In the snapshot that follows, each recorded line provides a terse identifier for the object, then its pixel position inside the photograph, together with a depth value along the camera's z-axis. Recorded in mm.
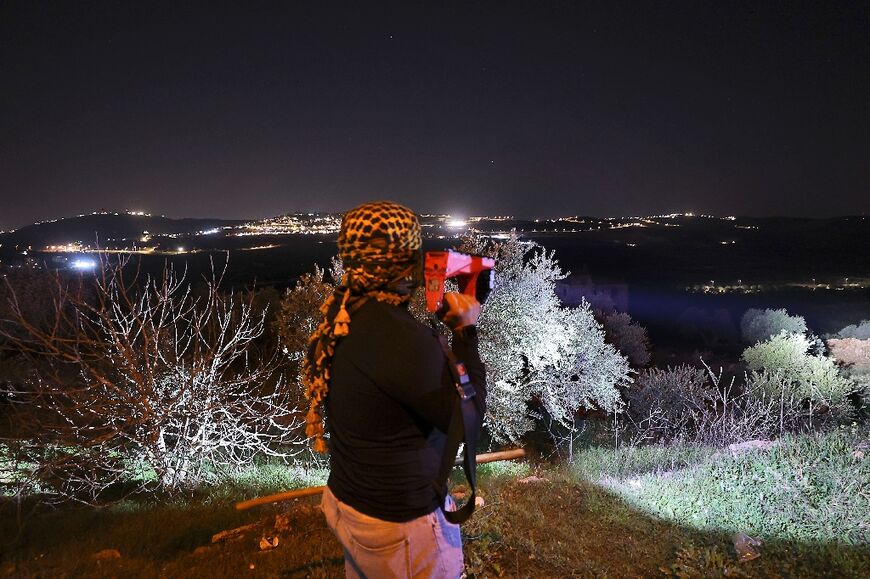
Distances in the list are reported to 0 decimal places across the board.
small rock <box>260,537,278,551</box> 4843
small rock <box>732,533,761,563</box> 5125
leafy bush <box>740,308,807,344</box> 29500
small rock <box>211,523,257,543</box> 5258
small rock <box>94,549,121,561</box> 4923
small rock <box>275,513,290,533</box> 5271
